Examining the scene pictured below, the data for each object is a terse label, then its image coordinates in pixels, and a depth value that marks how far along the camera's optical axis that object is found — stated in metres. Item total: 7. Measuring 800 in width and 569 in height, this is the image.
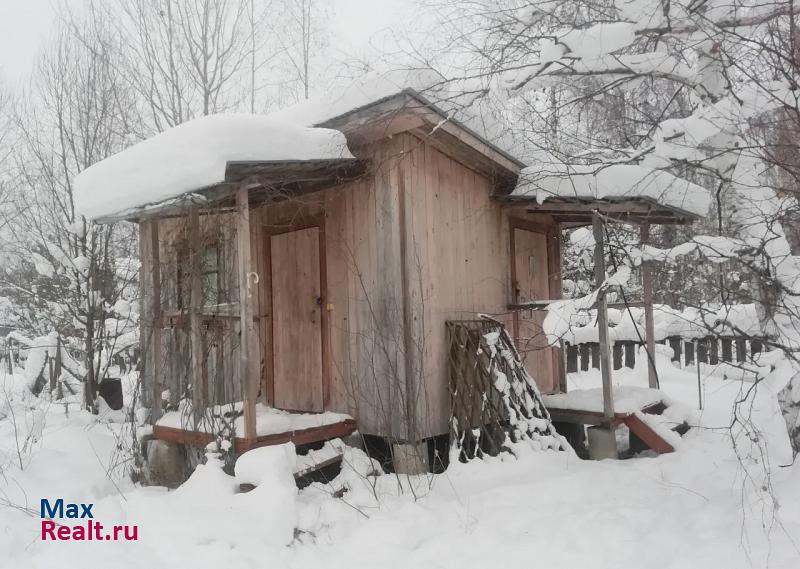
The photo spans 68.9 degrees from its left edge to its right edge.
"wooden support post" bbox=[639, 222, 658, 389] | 6.95
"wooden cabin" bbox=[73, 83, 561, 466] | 5.11
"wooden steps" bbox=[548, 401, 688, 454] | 5.93
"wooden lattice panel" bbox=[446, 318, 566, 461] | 5.48
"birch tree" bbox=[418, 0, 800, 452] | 3.77
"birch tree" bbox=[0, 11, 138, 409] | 8.53
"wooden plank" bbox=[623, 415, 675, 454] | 5.89
